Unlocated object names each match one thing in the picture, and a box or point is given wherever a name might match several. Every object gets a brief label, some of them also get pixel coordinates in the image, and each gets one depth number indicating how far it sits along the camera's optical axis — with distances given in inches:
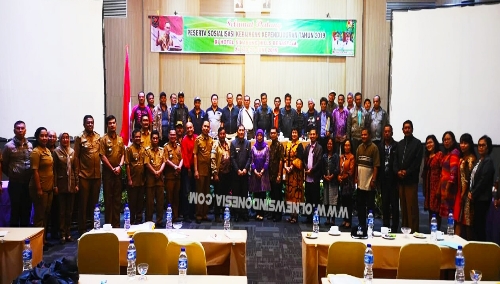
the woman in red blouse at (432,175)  282.4
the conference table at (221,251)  195.8
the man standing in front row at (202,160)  328.8
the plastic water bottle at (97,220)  215.2
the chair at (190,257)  160.4
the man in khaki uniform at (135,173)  308.0
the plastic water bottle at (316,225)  217.4
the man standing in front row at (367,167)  299.4
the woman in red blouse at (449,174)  265.9
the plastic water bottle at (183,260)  149.4
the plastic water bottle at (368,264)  152.1
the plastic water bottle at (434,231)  203.8
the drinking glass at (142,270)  151.9
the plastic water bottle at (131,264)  153.6
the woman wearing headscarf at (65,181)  282.2
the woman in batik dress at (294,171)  332.2
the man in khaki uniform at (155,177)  312.5
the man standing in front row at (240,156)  331.9
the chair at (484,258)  169.6
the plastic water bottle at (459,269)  150.1
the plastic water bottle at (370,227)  206.8
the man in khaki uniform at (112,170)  295.1
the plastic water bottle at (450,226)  211.3
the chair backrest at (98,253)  174.7
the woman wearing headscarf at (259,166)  333.7
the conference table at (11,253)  192.4
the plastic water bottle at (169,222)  213.4
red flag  379.2
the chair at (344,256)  170.9
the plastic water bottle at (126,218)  219.3
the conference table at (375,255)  190.9
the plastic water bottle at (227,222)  215.0
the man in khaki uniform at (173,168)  321.4
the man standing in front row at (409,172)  290.0
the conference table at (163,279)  149.3
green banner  509.0
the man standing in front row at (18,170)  268.5
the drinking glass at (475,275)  149.4
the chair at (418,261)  167.9
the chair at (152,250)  179.2
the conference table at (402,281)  150.4
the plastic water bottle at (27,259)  152.1
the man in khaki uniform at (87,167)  288.2
